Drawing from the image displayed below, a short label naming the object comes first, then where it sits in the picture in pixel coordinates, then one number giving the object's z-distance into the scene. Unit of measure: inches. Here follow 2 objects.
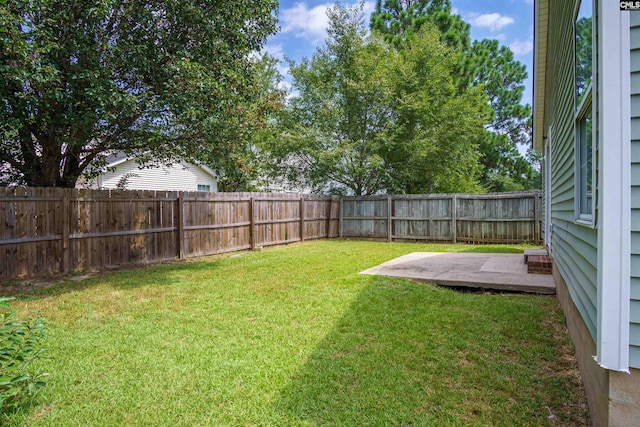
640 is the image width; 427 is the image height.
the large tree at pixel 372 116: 536.1
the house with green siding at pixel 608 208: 64.5
